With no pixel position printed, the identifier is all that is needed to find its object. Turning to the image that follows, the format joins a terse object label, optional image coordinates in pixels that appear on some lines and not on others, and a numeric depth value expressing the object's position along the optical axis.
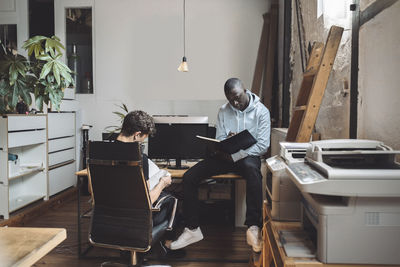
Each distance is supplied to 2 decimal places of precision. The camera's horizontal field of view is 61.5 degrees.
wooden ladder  2.04
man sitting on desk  2.75
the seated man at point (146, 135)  2.22
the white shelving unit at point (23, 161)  3.55
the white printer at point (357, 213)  1.11
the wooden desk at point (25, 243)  0.96
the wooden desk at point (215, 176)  2.87
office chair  1.94
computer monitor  3.04
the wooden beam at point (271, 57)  5.06
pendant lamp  5.36
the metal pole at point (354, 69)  2.03
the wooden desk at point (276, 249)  1.19
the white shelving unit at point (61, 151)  4.53
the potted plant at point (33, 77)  2.70
